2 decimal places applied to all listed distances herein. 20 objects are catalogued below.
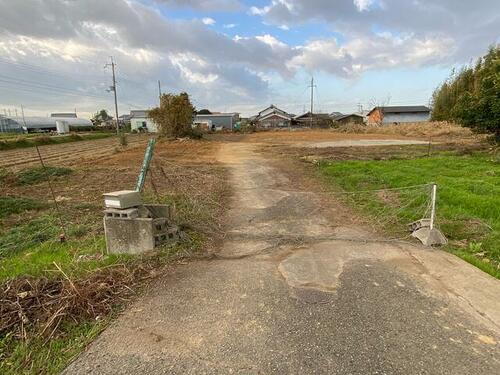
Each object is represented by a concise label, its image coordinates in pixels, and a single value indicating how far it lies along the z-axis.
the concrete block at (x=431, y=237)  5.20
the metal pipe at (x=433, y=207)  5.27
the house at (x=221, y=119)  74.19
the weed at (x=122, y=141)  31.25
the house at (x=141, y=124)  69.88
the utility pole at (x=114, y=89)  37.62
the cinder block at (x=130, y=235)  4.63
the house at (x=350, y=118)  74.14
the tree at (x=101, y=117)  86.00
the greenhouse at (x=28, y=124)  67.06
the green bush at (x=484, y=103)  16.03
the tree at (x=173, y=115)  33.50
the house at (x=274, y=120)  72.62
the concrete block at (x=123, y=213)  4.66
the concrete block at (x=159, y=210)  5.29
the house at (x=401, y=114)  66.50
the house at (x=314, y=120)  66.14
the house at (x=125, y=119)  84.91
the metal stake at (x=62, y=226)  5.31
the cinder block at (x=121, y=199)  4.67
